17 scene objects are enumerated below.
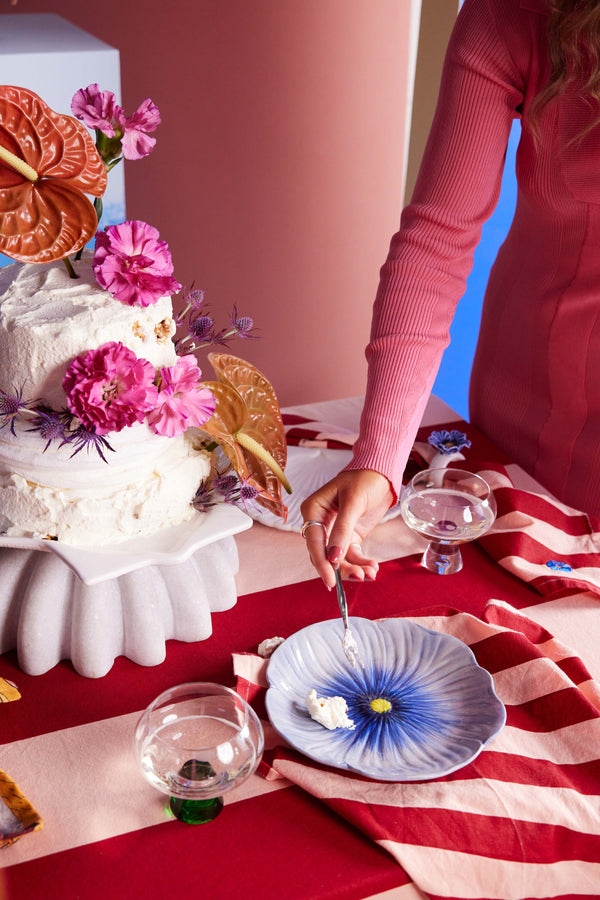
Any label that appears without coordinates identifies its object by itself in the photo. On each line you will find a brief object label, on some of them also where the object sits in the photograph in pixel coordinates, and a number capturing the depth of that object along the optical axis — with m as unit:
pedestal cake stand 0.92
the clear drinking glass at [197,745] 0.72
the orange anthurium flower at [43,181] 0.87
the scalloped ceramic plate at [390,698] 0.82
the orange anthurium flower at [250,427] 1.02
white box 1.77
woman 1.09
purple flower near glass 1.32
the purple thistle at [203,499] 0.98
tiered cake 0.86
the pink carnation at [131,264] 0.88
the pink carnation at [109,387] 0.83
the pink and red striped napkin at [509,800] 0.73
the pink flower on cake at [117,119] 0.91
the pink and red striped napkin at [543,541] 1.10
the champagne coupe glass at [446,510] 1.11
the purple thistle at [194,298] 0.99
